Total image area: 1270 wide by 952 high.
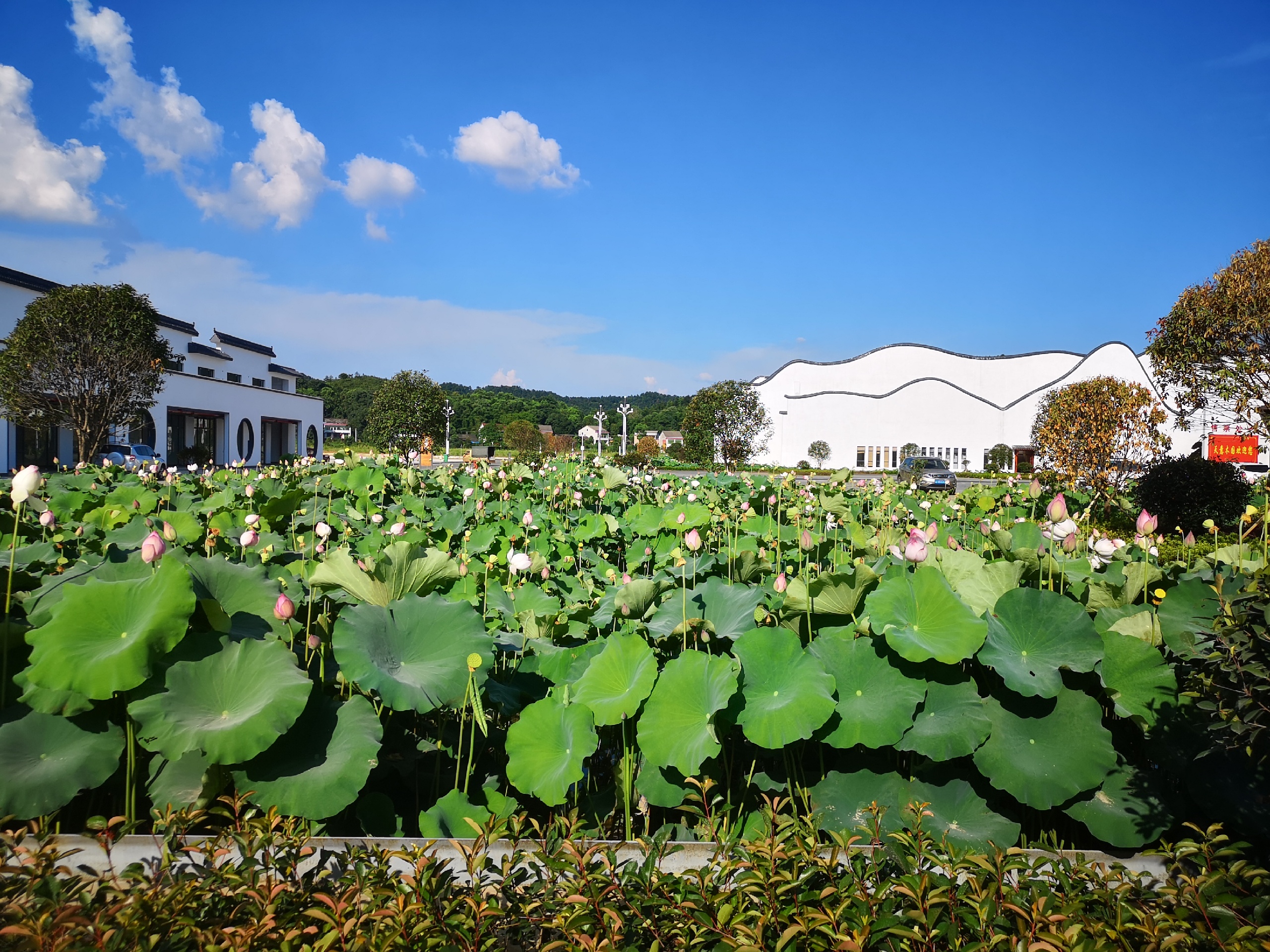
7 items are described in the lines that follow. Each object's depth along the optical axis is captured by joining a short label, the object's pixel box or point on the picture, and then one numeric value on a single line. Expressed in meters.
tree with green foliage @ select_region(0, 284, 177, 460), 16.55
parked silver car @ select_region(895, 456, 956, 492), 18.39
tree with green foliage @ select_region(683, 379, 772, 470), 34.56
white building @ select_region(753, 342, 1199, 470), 39.78
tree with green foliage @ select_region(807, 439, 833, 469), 39.84
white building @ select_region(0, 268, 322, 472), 21.25
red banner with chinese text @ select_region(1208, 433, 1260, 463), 15.58
